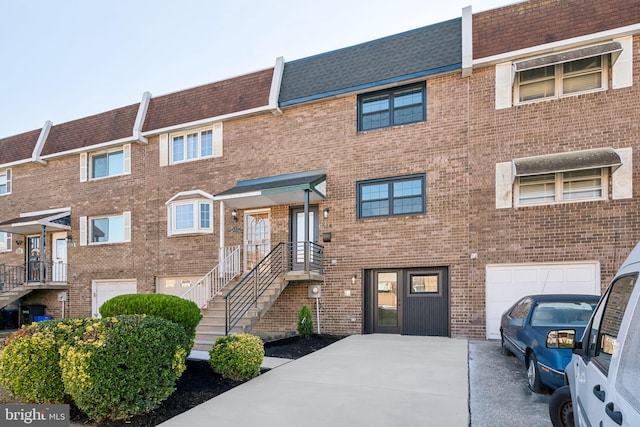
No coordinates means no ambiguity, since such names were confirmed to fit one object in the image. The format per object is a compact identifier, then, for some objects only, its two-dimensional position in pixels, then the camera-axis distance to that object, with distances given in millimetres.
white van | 2041
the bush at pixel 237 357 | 6297
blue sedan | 5141
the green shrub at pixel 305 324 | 10594
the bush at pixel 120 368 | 4426
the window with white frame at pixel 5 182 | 17969
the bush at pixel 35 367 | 4840
